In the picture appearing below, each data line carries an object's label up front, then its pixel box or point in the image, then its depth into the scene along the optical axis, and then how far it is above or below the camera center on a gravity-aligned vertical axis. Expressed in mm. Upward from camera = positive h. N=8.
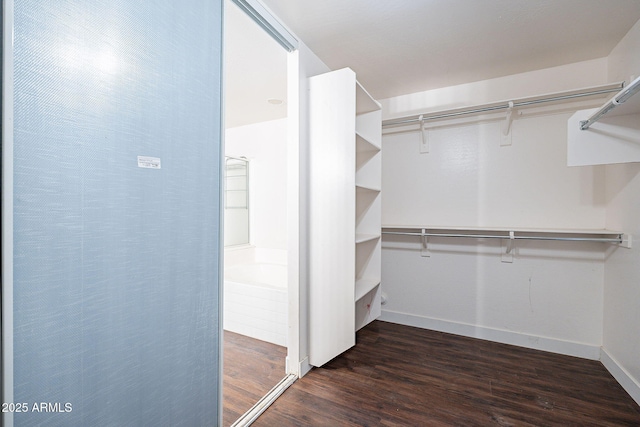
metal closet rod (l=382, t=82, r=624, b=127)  2109 +862
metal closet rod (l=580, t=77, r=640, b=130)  1282 +517
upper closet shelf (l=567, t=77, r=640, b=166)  1532 +419
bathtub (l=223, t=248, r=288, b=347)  2504 -908
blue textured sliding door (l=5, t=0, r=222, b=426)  782 -11
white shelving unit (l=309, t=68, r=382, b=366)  1937 -35
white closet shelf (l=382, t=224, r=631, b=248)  2059 -195
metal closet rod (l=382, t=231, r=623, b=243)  2041 -219
